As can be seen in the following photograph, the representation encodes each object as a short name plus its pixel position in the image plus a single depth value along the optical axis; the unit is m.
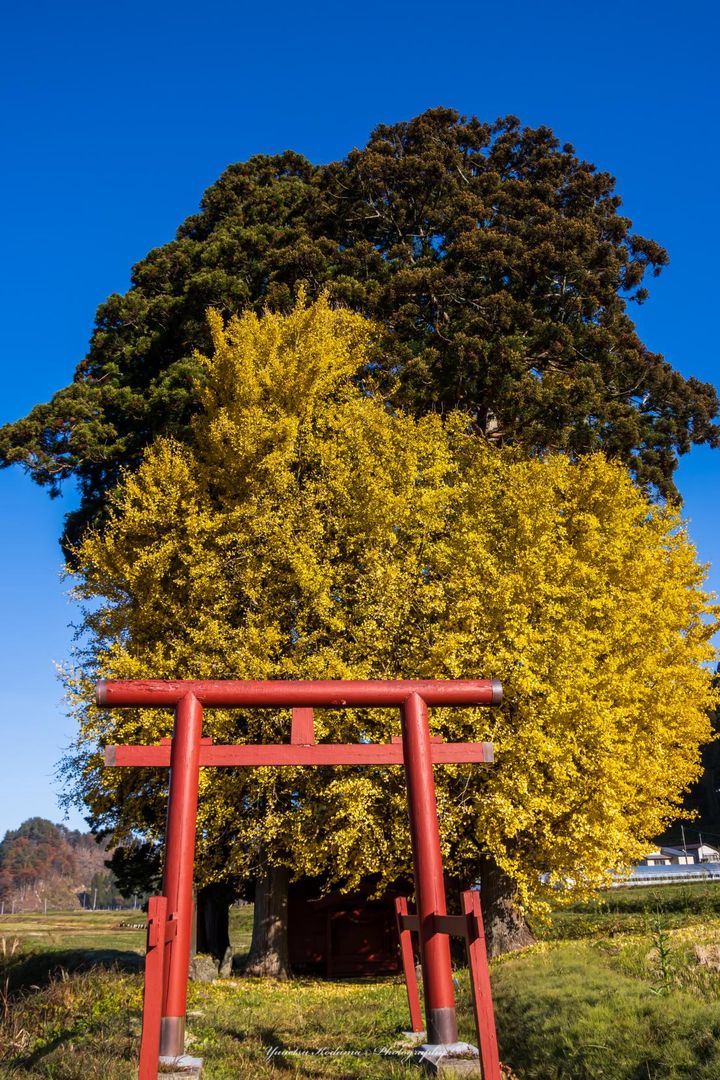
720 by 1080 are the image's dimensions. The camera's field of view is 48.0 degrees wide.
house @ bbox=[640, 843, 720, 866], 68.31
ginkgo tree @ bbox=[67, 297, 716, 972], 13.37
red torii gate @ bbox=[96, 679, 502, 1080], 6.86
